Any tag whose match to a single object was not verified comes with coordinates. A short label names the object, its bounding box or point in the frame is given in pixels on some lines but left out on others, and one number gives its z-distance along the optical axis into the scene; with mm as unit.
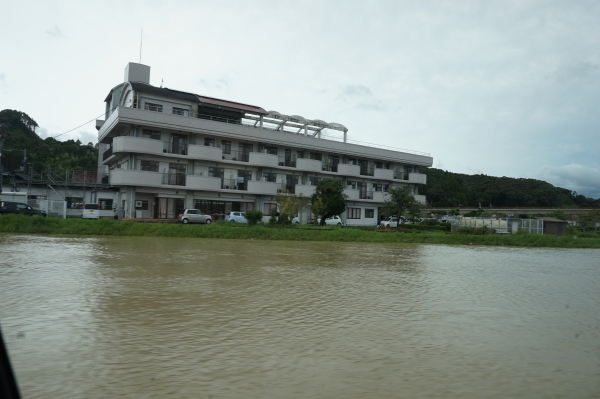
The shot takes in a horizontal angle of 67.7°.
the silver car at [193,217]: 34094
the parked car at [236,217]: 36375
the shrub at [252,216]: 27797
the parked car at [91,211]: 33972
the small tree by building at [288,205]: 30656
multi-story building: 35688
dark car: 32531
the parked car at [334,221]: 43000
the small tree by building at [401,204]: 41938
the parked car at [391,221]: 47694
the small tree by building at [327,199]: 33594
